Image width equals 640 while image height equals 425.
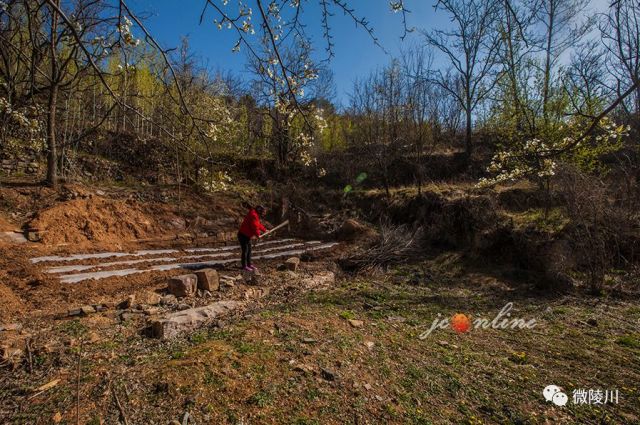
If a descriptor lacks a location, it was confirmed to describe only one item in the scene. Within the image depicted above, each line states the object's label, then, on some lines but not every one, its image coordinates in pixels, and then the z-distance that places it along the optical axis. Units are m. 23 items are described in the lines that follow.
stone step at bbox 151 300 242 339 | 4.07
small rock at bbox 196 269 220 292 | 6.05
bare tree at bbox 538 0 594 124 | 11.88
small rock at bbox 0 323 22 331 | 4.08
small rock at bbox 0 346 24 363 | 3.28
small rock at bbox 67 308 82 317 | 4.66
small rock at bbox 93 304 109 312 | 4.93
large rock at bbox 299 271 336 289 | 6.97
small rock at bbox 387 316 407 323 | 5.41
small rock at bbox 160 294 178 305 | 5.37
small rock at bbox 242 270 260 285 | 6.74
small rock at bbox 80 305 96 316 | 4.66
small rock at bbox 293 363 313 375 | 3.46
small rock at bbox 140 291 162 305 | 5.25
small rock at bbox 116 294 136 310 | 5.02
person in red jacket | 7.86
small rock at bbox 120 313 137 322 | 4.53
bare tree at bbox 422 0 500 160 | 17.78
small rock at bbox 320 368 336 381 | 3.43
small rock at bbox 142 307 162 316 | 4.81
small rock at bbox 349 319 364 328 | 4.94
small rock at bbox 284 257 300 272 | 7.93
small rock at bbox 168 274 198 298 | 5.75
